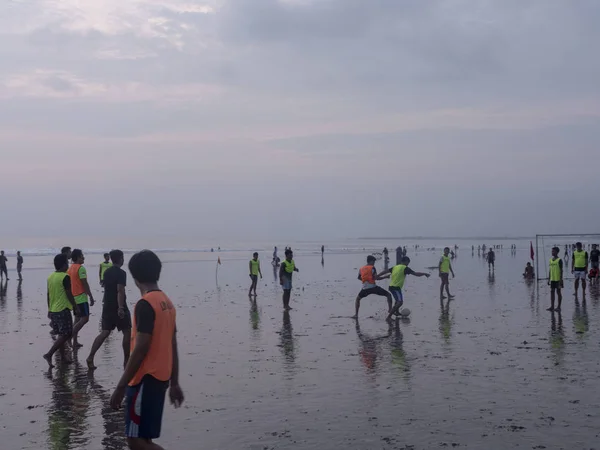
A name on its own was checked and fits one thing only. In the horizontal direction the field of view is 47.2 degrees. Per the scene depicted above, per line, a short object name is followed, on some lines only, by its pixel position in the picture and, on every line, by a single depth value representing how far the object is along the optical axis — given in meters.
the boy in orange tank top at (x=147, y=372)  5.35
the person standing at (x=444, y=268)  24.53
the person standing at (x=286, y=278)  21.58
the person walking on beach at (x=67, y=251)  13.30
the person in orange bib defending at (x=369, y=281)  18.34
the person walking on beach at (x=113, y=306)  11.45
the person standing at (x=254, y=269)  27.23
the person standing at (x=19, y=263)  39.69
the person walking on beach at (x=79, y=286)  12.92
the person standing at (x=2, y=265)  37.50
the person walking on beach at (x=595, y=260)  32.08
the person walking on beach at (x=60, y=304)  11.86
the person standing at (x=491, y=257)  43.81
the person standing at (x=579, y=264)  24.17
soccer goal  41.20
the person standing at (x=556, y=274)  20.02
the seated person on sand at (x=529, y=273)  34.78
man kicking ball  18.14
